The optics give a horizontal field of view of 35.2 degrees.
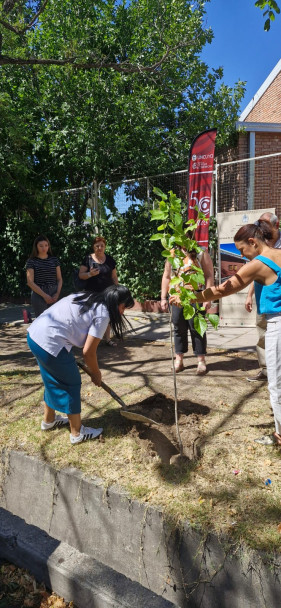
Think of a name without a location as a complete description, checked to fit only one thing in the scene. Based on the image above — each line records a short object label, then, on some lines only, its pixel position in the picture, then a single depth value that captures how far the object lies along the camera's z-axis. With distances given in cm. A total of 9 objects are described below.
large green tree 1143
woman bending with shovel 333
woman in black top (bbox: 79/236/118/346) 623
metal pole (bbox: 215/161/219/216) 850
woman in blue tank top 298
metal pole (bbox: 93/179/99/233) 1144
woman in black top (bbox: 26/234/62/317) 592
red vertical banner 787
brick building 902
